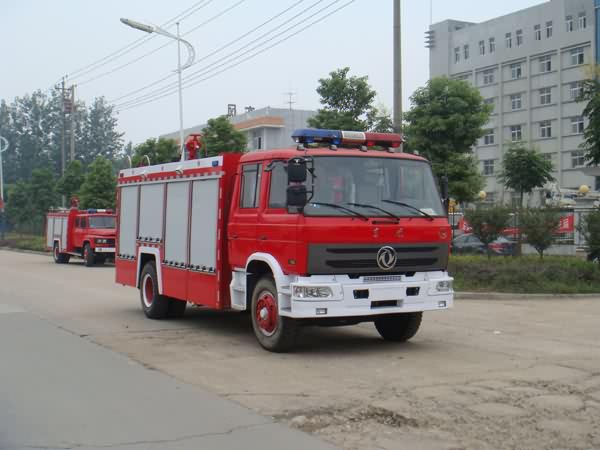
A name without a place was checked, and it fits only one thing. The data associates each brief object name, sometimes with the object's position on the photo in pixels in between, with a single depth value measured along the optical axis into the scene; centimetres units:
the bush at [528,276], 1762
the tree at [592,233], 1861
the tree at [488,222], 1962
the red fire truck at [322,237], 946
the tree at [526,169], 4119
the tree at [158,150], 3981
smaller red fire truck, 3212
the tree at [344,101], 2412
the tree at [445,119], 2430
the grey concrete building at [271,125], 6341
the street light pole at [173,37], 2962
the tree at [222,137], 3431
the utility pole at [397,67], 1800
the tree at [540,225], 1903
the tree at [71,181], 5106
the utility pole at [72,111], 5053
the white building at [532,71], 6059
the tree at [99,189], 4450
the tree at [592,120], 1998
